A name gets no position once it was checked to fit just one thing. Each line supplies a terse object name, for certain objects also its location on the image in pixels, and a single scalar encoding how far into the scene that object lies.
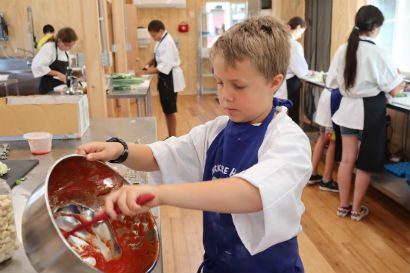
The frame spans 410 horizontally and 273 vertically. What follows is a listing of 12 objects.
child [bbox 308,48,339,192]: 3.14
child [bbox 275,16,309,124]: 4.08
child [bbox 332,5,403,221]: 2.59
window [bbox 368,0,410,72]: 3.79
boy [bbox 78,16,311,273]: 0.71
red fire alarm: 8.27
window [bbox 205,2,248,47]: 8.25
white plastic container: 1.66
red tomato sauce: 0.79
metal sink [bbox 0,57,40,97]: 4.91
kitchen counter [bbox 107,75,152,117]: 3.65
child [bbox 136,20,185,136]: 4.59
